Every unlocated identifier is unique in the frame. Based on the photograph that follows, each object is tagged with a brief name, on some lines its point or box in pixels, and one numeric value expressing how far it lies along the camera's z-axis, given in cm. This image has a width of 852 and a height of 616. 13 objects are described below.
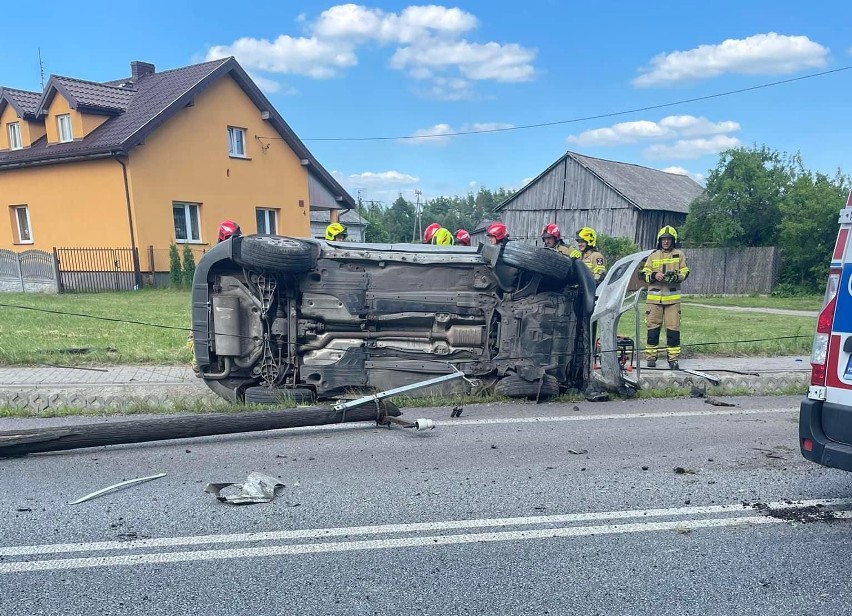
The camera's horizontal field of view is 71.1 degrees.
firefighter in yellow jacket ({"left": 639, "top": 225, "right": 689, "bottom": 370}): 820
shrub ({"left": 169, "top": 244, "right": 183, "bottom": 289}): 2028
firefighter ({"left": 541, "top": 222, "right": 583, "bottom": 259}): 854
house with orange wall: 1991
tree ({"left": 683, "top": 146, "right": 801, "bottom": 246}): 2373
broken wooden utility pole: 436
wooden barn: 3206
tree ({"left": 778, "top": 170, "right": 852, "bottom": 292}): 2150
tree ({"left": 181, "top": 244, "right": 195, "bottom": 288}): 2044
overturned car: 598
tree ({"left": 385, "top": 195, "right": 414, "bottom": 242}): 8994
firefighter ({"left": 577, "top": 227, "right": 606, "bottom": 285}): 859
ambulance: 320
